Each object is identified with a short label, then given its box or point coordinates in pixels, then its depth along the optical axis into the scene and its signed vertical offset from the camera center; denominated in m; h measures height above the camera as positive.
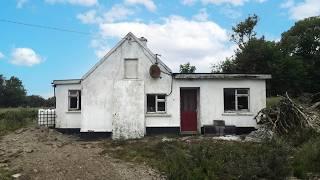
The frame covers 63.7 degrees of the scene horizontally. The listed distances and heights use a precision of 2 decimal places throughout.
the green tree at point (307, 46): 25.30 +6.20
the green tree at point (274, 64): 24.56 +3.71
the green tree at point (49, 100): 36.97 +0.23
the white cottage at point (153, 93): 14.08 +0.48
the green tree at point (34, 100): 48.17 +0.33
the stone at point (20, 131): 14.89 -1.69
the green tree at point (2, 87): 49.55 +2.99
